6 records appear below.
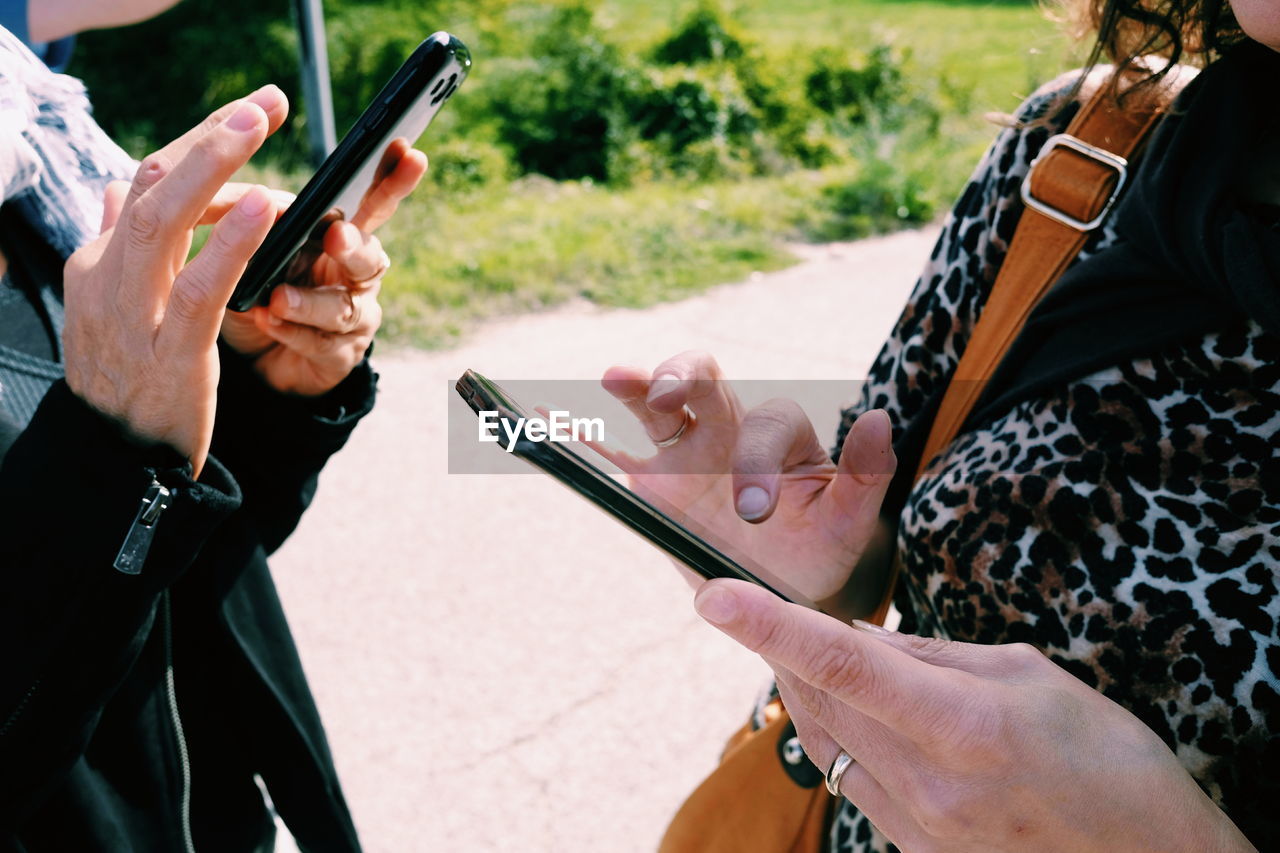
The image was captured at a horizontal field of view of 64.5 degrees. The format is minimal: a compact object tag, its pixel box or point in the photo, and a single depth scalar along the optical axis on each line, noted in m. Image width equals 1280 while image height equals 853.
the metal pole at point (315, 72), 4.74
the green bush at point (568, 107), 7.60
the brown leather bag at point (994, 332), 1.18
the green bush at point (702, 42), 9.34
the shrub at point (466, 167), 6.63
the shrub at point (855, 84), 9.04
